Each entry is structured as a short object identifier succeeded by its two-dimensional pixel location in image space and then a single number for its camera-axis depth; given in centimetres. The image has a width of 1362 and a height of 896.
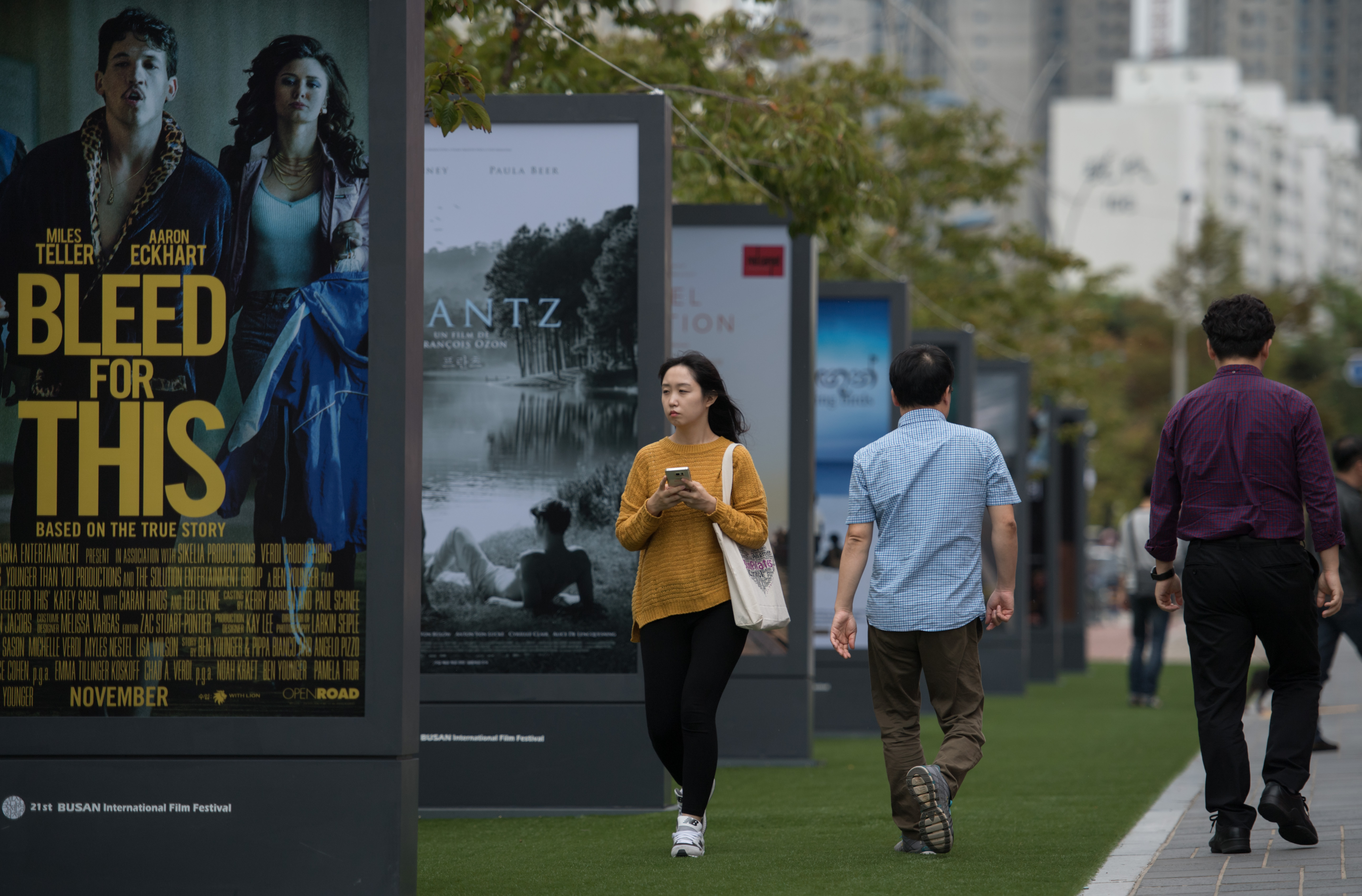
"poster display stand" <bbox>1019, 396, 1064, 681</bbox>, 4050
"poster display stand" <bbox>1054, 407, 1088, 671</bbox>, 4497
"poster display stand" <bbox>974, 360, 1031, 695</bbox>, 3522
